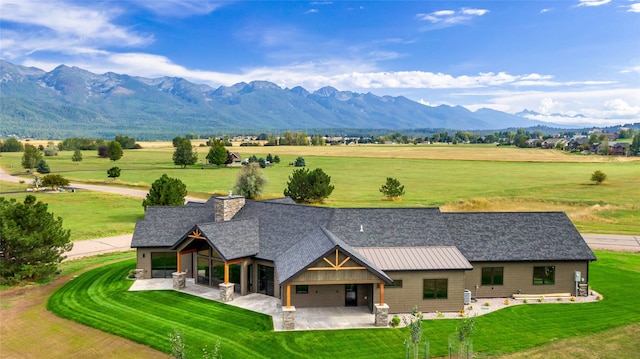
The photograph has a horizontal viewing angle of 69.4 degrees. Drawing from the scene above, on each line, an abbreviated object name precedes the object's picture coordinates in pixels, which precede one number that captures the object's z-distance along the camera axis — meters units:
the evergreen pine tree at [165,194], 52.09
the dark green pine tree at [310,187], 66.25
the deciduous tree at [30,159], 110.25
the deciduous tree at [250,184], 72.12
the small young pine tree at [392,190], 70.00
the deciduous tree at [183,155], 124.38
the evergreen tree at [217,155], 127.31
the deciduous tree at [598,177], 82.88
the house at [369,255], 25.47
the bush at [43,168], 108.12
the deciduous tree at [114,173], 94.64
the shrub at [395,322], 23.89
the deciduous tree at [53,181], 80.00
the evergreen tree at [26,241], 29.80
